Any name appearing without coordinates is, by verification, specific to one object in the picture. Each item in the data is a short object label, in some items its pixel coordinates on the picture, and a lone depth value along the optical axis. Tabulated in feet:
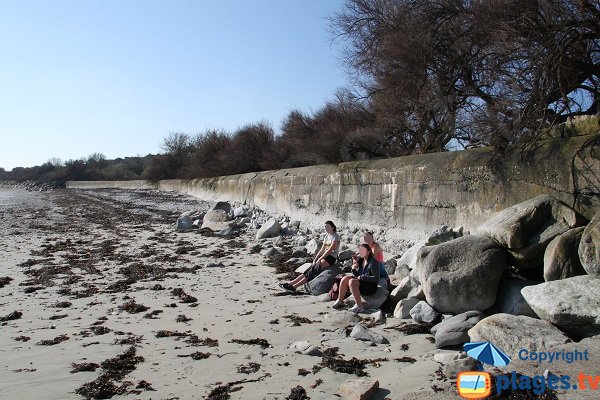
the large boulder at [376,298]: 17.62
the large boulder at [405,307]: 16.38
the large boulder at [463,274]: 15.38
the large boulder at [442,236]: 22.07
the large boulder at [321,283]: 20.45
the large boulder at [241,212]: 48.16
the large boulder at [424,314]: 15.46
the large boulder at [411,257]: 21.29
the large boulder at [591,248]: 13.78
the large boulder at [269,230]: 36.32
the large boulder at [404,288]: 17.71
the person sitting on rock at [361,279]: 17.74
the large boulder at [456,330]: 13.26
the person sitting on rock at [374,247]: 19.35
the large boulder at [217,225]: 41.98
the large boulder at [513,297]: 14.44
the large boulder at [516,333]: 11.95
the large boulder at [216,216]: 45.32
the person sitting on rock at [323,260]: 21.22
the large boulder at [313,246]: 29.17
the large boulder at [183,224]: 43.75
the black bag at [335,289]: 19.15
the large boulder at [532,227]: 16.17
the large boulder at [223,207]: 47.91
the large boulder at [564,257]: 14.79
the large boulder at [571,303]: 12.56
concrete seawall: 17.56
